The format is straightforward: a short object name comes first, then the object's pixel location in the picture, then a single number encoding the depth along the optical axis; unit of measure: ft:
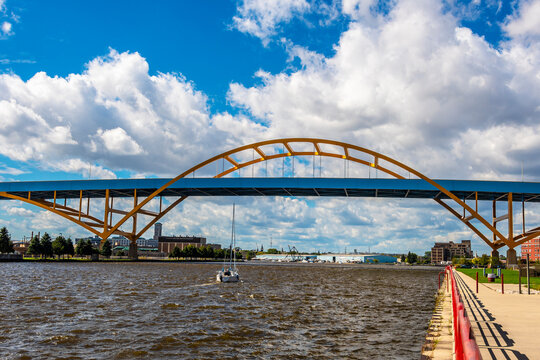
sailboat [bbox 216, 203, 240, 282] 156.97
